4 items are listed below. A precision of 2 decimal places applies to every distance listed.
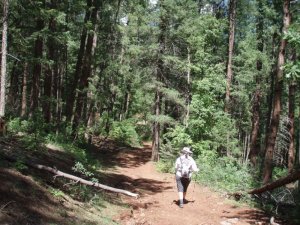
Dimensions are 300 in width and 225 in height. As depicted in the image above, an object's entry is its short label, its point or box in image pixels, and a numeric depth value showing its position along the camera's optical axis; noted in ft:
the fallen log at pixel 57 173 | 35.69
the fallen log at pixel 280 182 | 34.71
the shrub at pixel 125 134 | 109.50
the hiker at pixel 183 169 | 43.46
